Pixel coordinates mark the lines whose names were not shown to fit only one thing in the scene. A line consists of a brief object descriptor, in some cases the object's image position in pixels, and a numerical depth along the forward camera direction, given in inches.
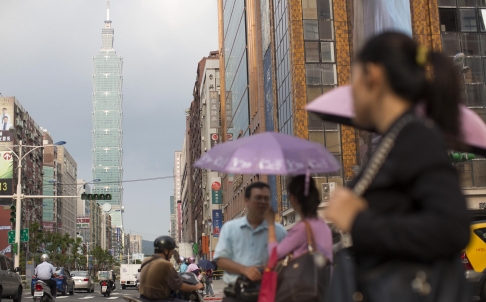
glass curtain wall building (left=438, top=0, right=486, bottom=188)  1456.7
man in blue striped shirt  209.6
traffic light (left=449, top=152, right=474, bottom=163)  781.3
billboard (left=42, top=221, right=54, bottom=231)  5253.9
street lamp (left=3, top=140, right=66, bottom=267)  1535.4
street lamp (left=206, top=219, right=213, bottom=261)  3273.6
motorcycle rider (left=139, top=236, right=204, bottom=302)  288.5
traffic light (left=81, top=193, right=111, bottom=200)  1415.0
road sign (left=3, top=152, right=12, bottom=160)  3378.4
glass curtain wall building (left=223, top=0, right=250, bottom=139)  2428.6
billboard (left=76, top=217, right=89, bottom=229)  7262.8
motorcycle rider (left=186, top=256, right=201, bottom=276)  762.2
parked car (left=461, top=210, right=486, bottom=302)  501.0
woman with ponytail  82.2
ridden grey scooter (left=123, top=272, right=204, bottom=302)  317.1
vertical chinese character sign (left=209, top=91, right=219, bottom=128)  3260.3
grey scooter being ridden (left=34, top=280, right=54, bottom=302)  828.6
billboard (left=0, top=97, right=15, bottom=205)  3892.7
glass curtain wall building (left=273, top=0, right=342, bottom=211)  1627.7
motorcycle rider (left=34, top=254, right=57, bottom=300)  840.9
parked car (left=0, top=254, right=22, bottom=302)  901.8
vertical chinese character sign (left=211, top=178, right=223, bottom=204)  3163.1
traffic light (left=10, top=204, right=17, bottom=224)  1386.6
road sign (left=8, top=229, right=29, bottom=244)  1603.1
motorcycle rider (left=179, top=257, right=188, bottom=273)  947.3
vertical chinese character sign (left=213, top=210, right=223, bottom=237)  3030.3
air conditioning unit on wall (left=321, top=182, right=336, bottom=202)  1561.3
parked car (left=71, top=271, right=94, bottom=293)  1774.1
